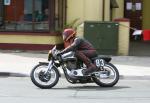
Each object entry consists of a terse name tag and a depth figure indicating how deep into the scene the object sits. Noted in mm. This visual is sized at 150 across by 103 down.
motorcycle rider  13719
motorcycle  13719
